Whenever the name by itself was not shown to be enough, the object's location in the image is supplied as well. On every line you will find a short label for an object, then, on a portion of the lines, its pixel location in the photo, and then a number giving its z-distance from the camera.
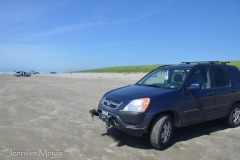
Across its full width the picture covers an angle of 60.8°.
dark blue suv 4.40
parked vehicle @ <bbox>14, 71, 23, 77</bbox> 50.36
